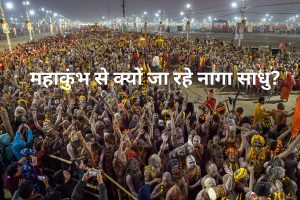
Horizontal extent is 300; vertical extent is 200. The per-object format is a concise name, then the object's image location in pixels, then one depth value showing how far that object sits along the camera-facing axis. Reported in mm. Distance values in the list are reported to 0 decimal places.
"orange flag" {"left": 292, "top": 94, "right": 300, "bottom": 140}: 6102
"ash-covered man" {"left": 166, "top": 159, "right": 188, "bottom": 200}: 4219
